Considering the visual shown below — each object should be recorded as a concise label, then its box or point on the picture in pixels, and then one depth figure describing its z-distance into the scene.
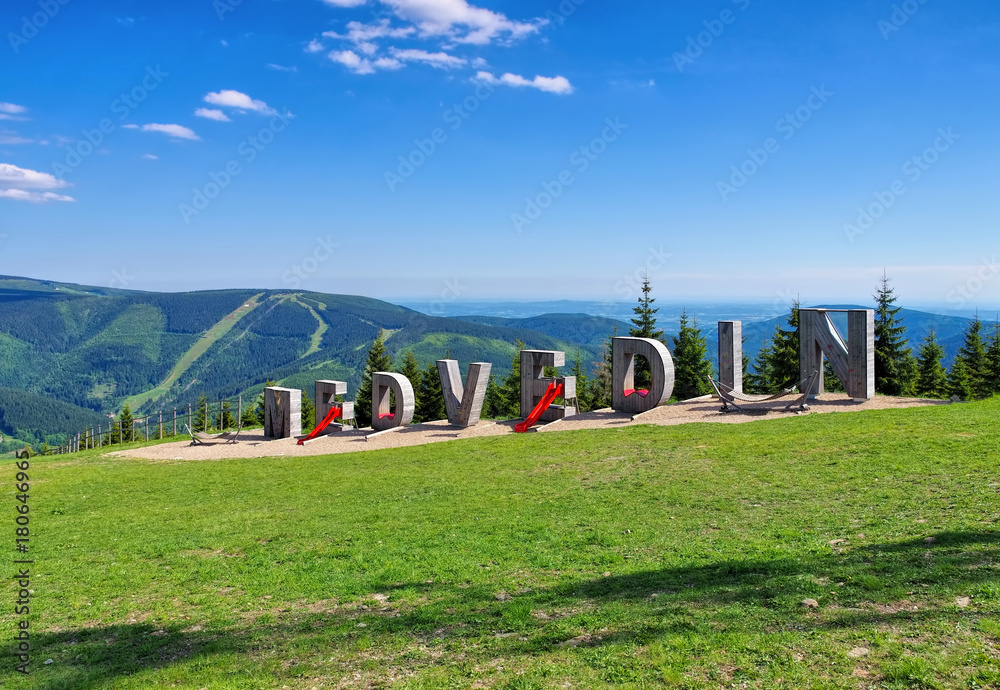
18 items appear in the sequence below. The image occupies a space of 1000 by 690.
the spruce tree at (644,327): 52.00
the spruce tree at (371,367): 54.62
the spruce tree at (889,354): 44.52
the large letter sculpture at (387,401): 26.67
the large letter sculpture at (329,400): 27.95
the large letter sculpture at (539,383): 25.98
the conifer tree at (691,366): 50.03
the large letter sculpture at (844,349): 23.20
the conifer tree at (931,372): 50.12
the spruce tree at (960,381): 47.94
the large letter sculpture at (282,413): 27.58
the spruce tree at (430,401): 55.22
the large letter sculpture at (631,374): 24.91
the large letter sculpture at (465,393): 25.86
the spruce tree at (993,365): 45.16
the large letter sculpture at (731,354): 25.86
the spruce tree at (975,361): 46.62
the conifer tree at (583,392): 51.01
